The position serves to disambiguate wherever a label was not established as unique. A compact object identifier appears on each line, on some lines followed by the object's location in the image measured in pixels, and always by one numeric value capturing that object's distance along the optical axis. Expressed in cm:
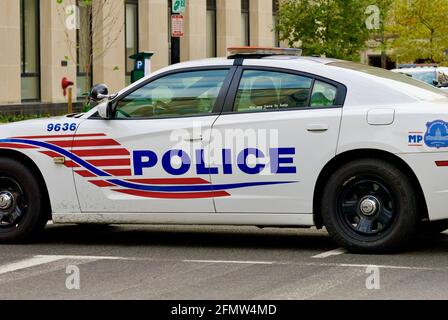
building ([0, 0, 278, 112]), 2856
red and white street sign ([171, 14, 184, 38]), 2361
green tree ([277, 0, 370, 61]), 3553
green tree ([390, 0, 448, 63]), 5541
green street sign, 2375
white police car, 917
